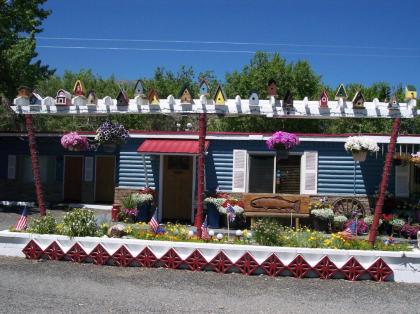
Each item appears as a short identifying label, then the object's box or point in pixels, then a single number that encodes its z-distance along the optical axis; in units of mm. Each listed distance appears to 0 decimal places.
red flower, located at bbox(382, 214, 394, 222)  12992
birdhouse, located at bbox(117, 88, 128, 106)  9555
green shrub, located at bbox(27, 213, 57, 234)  9102
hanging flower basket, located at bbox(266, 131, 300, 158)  11297
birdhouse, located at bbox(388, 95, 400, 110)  8852
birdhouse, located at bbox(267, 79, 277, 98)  9094
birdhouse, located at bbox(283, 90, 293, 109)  9062
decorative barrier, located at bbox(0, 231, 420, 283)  7793
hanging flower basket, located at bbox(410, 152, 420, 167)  12789
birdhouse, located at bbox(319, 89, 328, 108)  9016
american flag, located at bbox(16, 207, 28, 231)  9438
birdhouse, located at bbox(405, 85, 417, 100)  8773
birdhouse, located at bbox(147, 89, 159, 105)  9477
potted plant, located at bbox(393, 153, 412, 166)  13147
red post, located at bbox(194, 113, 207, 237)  9023
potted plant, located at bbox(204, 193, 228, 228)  13562
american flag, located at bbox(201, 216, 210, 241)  8995
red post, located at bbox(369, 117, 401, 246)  8633
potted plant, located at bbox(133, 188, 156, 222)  13997
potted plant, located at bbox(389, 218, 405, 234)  12728
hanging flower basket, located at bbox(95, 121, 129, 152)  13156
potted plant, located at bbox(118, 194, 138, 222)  14094
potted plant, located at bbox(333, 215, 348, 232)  13227
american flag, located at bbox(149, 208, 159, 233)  9312
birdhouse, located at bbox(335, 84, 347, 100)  8976
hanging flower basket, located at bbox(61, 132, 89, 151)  12586
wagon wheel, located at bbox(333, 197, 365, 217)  13867
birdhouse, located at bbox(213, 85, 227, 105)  9203
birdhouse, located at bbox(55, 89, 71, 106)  9930
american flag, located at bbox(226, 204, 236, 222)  10264
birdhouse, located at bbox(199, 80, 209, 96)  9195
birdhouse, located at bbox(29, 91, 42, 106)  10189
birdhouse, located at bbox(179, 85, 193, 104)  9258
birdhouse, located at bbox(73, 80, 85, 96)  9984
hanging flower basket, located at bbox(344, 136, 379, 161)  12125
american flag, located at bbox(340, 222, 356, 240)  8869
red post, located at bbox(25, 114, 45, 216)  9906
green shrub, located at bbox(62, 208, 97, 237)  8781
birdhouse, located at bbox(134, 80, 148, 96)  9508
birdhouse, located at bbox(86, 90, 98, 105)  9836
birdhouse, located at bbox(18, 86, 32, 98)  10211
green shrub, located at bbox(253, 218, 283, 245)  8477
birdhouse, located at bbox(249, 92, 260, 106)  9094
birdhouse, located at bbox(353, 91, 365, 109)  8953
